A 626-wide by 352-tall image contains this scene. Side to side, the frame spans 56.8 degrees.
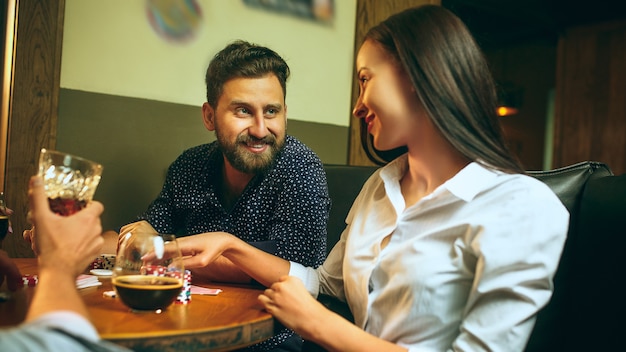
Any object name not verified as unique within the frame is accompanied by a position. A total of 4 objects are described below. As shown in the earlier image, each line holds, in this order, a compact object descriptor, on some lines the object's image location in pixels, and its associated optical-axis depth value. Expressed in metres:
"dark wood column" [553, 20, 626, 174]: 5.74
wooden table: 1.01
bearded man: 1.88
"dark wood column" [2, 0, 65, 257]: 2.36
